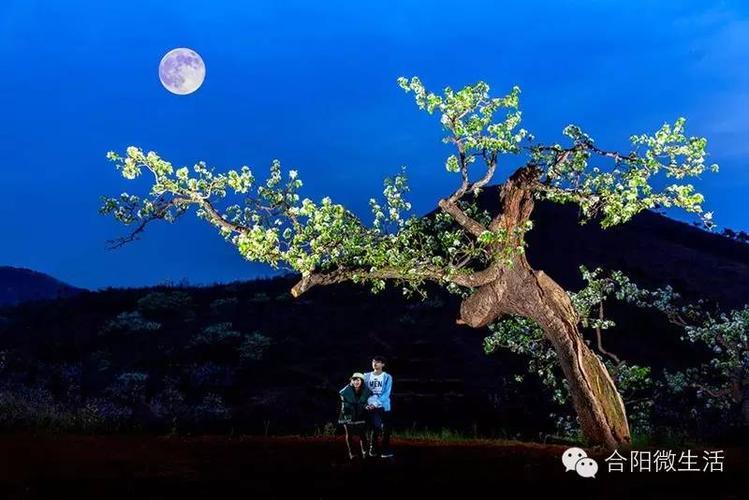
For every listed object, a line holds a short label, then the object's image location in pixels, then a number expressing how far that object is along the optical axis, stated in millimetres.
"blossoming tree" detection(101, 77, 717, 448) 13523
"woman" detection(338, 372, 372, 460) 13867
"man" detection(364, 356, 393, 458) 13883
